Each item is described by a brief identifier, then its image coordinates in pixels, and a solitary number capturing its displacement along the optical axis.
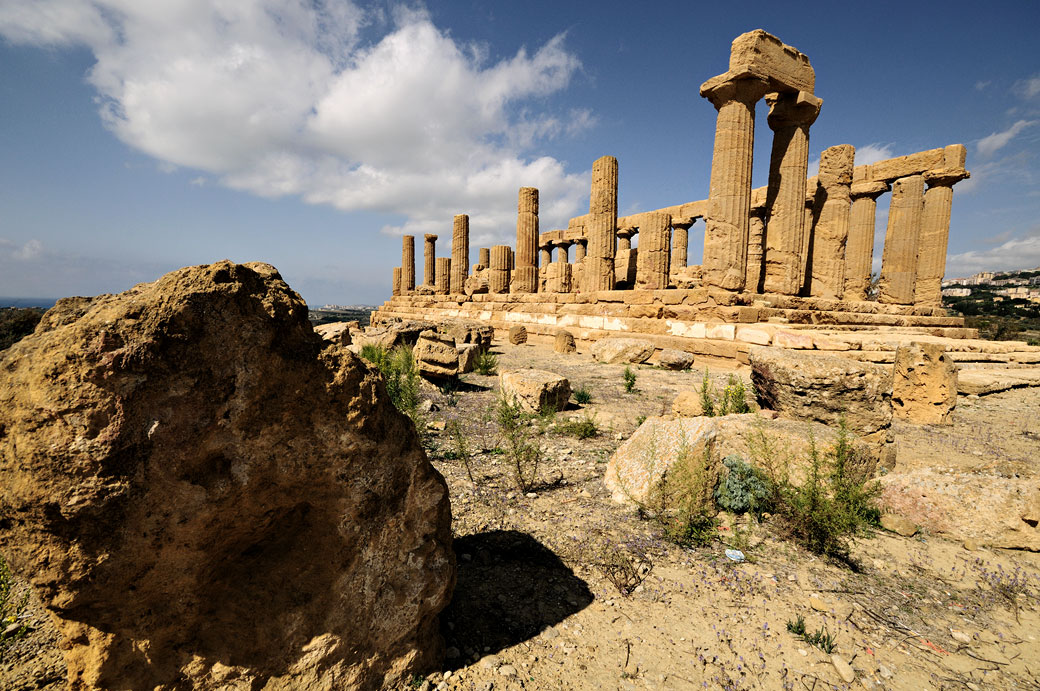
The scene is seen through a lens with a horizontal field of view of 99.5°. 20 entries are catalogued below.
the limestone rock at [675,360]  8.23
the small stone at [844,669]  1.54
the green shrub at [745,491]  2.64
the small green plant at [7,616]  1.41
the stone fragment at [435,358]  5.53
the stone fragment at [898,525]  2.48
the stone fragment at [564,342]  10.63
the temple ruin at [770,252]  9.42
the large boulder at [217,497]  0.99
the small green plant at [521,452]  2.95
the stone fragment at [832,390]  3.51
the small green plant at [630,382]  5.93
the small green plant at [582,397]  5.18
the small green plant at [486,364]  6.96
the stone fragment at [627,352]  8.76
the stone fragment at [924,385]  4.52
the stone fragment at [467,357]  6.91
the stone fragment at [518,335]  12.41
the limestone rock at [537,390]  4.51
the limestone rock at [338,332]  7.14
